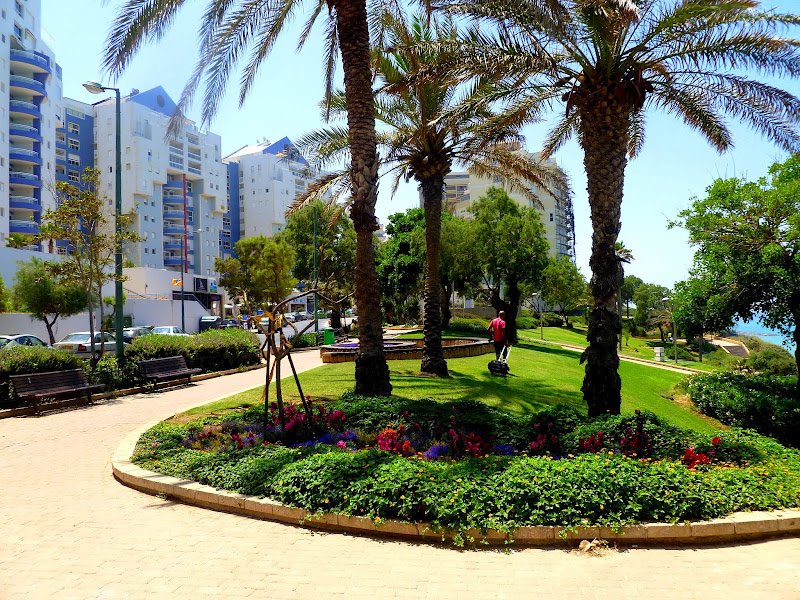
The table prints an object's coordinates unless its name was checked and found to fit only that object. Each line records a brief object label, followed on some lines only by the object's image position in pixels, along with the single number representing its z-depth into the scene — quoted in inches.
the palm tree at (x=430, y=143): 545.6
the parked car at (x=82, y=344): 936.3
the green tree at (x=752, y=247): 599.8
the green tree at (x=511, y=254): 1165.7
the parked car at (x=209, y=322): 1965.3
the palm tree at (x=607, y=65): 384.2
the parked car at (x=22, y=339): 923.0
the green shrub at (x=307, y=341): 1301.7
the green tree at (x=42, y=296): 1179.9
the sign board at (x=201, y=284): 2400.3
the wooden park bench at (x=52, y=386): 473.7
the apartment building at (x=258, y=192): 4015.8
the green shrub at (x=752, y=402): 529.3
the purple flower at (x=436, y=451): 276.7
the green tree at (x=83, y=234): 629.3
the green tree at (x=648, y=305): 3106.8
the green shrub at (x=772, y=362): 1315.2
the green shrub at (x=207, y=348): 698.2
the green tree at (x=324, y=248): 1691.7
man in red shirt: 625.9
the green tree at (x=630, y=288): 3892.7
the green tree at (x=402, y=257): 1400.1
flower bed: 211.3
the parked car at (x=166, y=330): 1299.2
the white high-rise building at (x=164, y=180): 2859.3
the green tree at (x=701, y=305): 679.7
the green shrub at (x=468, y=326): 1318.5
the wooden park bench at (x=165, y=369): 620.0
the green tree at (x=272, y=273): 1630.2
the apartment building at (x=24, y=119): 2091.5
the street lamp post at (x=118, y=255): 647.8
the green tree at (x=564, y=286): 2310.5
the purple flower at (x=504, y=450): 287.0
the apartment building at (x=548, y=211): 3579.7
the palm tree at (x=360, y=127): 422.0
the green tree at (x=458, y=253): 1218.0
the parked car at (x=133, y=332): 1199.2
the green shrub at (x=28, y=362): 494.3
